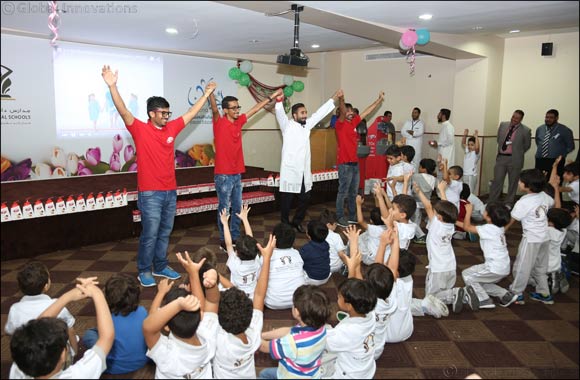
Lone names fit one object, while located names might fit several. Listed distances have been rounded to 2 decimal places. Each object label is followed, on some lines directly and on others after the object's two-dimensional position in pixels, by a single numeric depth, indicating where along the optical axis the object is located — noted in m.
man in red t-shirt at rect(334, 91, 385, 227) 5.21
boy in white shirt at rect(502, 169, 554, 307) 3.09
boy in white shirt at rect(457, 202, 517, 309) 3.14
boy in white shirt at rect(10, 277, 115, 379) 1.68
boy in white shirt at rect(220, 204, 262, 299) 2.83
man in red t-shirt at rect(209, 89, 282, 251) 4.11
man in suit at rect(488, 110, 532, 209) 6.06
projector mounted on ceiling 4.18
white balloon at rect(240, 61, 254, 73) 6.92
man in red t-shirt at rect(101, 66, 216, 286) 3.29
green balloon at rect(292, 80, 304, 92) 7.73
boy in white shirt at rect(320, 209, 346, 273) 3.60
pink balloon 4.64
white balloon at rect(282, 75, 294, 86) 7.82
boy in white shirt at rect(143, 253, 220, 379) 1.86
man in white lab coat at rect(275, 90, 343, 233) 4.53
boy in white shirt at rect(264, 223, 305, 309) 2.92
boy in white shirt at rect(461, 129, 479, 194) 6.28
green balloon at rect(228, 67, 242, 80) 6.74
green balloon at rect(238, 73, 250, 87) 6.88
